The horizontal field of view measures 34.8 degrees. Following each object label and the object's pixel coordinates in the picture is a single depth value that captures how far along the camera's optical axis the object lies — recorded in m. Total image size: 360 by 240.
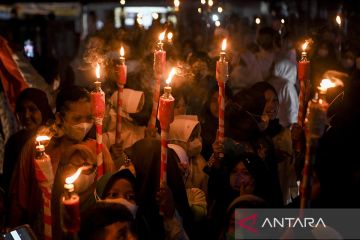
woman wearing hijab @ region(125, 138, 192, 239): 3.85
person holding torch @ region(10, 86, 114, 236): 4.53
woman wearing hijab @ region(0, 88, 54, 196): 5.29
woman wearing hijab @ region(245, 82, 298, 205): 5.20
